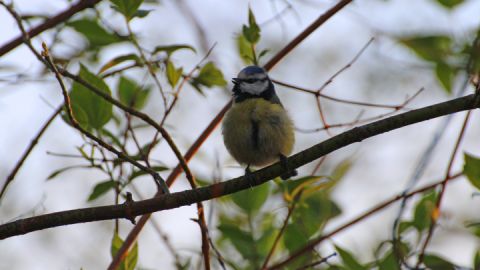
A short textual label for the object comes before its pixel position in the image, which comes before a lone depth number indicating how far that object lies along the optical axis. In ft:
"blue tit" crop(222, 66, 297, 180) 29.89
